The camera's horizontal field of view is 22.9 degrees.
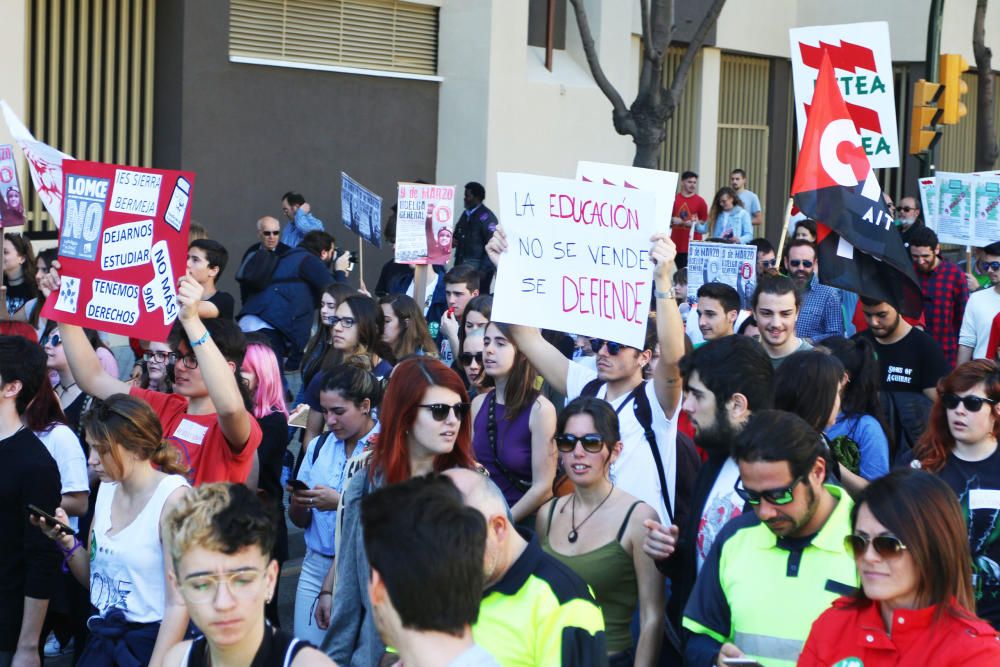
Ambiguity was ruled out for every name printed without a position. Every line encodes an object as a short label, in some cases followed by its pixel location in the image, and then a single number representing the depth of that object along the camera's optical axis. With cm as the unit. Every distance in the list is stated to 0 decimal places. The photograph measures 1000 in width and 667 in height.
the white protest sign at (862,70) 1684
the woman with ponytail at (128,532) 807
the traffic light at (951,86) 2609
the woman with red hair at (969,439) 883
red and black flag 1340
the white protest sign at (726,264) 1735
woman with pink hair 1036
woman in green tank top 803
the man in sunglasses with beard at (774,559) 654
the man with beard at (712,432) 774
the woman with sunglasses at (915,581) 559
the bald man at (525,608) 607
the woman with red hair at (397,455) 759
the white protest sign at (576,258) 1028
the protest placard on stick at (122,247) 1069
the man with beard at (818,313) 1637
